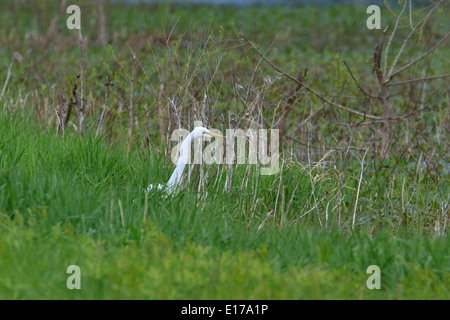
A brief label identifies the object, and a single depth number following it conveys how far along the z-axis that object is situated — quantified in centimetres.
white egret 951
